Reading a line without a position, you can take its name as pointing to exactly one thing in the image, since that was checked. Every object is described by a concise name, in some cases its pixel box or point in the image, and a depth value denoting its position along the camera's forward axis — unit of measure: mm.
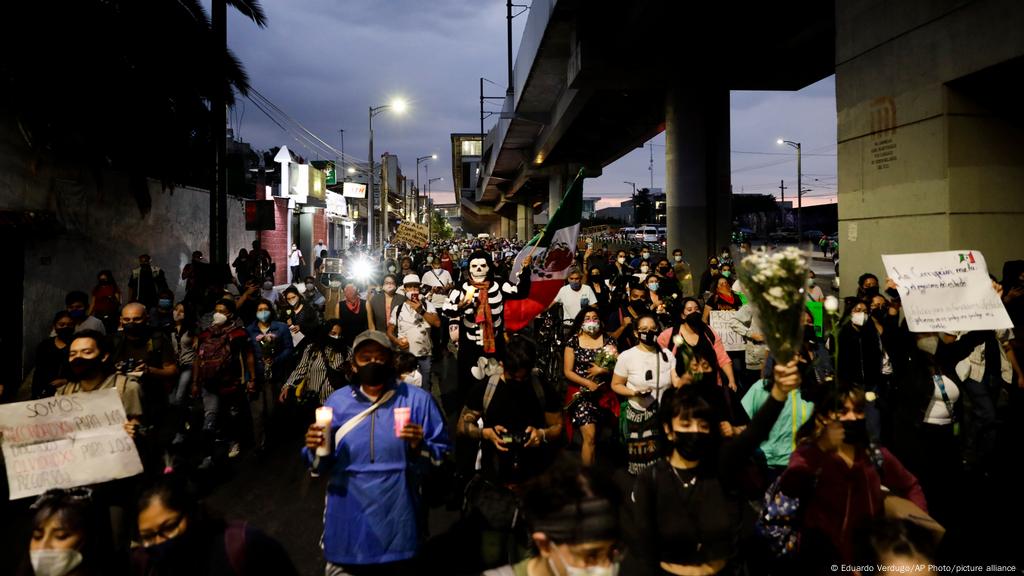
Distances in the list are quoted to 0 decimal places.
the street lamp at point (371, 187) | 35591
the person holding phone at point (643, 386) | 5520
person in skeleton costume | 8422
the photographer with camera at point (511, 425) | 4453
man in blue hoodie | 3432
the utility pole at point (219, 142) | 15102
